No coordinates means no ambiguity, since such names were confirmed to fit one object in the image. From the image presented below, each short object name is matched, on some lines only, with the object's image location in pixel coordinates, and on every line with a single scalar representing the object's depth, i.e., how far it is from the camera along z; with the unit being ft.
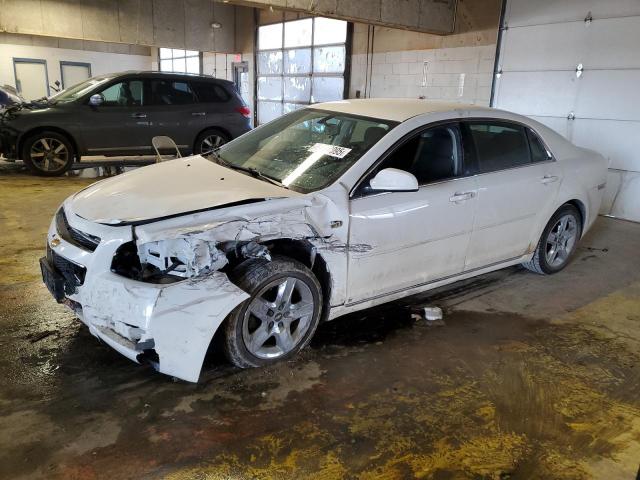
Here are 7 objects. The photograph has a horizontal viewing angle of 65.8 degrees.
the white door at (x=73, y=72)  63.31
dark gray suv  25.81
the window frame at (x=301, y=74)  39.68
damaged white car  8.19
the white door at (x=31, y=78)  59.41
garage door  23.04
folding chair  15.28
